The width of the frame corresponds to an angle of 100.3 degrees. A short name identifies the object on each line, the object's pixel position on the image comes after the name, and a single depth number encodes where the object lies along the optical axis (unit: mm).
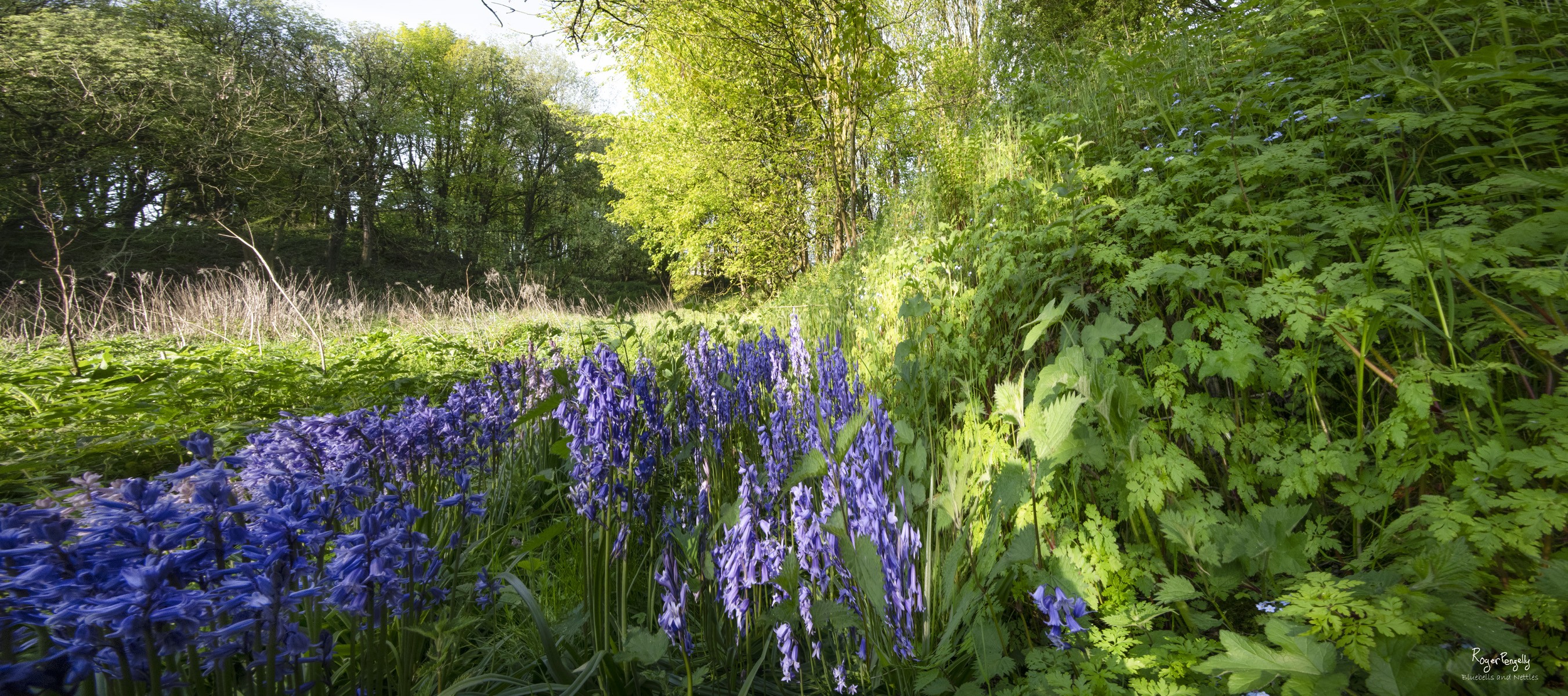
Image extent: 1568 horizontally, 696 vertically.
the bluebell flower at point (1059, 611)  467
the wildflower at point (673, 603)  527
